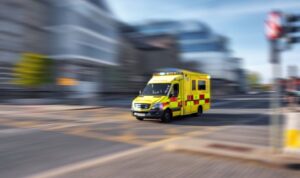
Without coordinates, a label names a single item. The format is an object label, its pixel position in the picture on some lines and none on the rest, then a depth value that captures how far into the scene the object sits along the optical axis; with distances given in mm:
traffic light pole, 7664
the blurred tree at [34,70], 36562
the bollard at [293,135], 7591
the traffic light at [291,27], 7598
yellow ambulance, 15906
